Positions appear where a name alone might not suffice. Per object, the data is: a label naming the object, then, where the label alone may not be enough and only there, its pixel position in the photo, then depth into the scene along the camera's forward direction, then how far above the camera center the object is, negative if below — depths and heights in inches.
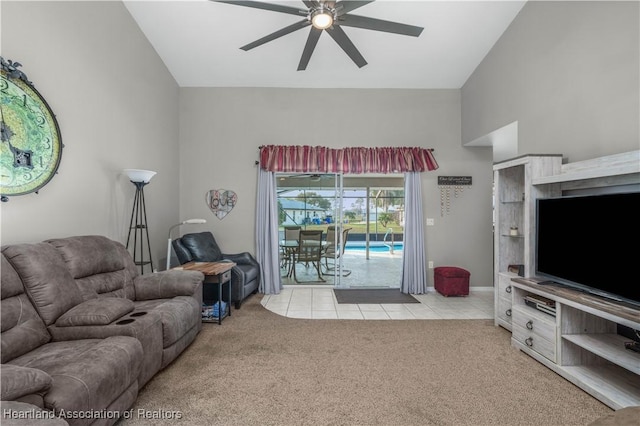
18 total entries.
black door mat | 176.4 -50.2
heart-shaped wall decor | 199.2 +9.3
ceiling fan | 97.7 +69.5
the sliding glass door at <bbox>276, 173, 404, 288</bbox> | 205.2 -4.0
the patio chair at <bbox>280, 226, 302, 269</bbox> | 207.8 -20.2
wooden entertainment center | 80.4 -25.6
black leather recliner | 155.1 -26.3
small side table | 131.1 -26.0
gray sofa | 54.1 -29.7
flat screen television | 79.6 -7.7
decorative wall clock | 79.8 +22.5
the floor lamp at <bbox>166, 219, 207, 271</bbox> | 145.1 -15.1
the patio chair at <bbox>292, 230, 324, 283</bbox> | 210.7 -23.3
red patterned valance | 195.0 +37.8
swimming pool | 365.4 -38.9
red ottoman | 183.3 -40.4
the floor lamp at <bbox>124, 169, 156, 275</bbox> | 123.1 +0.8
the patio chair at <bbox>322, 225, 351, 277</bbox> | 203.3 -23.2
